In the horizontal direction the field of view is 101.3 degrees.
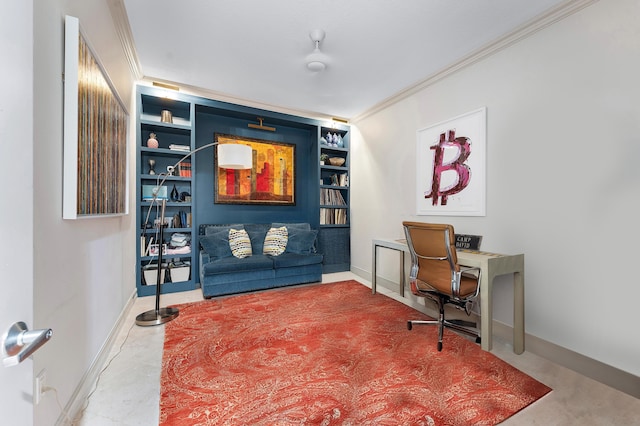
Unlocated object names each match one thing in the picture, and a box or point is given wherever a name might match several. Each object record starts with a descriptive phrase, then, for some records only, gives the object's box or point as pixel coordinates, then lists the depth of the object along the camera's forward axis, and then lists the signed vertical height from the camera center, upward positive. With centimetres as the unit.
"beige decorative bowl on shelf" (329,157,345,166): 462 +90
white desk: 204 -57
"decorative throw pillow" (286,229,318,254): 400 -45
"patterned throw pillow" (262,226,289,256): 392 -45
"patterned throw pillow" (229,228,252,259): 363 -45
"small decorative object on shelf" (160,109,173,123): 349 +127
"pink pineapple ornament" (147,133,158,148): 340 +90
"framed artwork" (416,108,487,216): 262 +51
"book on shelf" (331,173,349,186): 469 +57
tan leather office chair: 210 -53
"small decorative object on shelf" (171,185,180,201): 360 +24
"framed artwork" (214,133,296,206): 401 +55
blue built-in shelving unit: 340 +61
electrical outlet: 103 -71
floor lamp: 259 +49
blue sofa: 326 -67
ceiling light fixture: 237 +157
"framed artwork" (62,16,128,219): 130 +46
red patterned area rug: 145 -111
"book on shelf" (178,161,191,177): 359 +60
